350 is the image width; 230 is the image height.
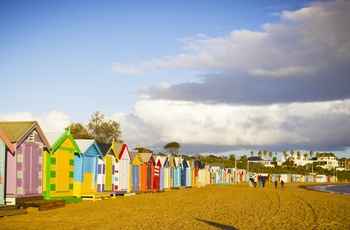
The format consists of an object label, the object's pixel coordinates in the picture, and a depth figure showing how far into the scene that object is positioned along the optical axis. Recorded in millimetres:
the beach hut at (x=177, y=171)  56478
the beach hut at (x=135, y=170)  40344
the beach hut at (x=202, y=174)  72369
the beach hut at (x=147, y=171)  43409
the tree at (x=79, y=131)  63866
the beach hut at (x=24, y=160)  22281
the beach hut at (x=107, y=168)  32750
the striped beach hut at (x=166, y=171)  51500
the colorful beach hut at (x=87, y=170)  29266
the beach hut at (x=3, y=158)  21375
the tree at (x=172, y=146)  154625
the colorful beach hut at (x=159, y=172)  47628
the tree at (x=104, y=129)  68000
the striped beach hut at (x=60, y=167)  25500
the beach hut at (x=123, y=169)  36250
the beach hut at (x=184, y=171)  60350
